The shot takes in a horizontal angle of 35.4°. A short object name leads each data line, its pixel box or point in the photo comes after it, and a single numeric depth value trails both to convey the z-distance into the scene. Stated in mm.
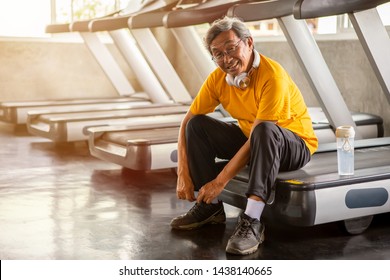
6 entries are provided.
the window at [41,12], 7848
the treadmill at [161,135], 3943
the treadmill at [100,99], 6395
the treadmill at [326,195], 2551
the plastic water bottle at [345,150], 2703
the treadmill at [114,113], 5160
